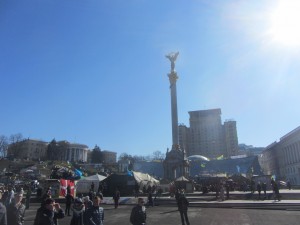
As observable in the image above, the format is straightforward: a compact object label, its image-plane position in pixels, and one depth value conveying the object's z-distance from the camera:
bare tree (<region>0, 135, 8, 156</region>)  94.15
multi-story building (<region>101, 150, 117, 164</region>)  150.21
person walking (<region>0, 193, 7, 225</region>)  5.78
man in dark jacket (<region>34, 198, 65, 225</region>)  5.80
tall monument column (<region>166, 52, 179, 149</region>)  57.55
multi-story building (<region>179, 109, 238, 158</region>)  135.07
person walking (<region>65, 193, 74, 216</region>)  16.06
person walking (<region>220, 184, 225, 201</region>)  22.94
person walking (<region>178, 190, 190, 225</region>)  11.57
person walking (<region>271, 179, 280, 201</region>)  21.72
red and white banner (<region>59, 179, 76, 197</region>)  25.07
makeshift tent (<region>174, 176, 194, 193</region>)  33.89
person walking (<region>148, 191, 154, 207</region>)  21.41
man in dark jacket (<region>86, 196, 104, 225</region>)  5.97
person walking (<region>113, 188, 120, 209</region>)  20.30
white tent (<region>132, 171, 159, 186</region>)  33.52
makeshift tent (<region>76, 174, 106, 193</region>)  31.58
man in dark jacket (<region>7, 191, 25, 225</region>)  6.32
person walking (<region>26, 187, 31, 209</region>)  18.99
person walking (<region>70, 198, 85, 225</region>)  7.42
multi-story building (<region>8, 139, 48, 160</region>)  116.27
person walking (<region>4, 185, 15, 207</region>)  8.09
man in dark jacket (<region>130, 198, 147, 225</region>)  6.95
